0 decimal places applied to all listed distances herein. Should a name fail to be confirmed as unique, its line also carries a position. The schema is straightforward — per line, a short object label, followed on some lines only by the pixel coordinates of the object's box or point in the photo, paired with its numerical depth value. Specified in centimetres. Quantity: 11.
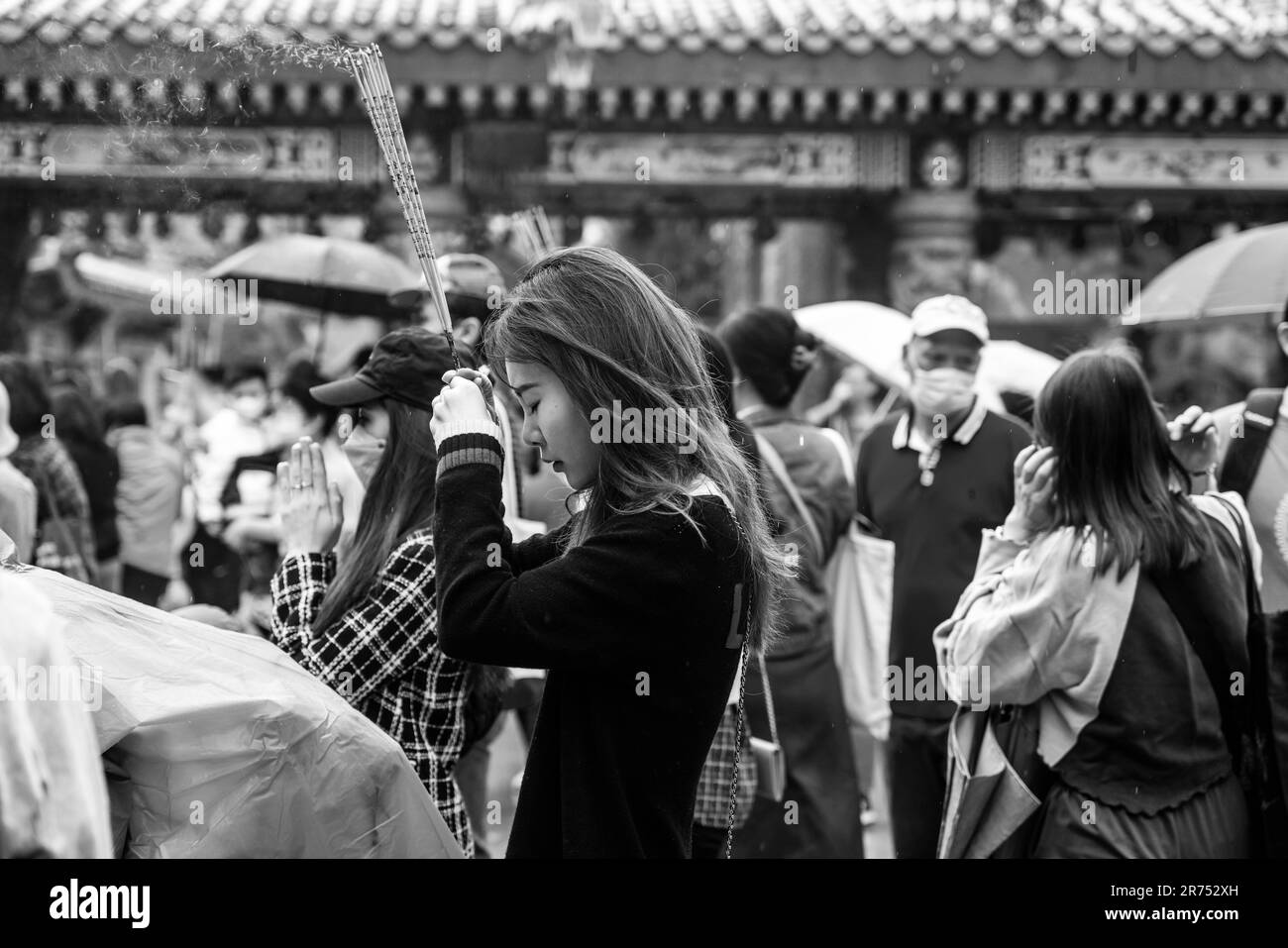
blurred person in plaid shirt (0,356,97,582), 473
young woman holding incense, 196
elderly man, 396
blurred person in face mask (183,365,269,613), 626
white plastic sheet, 208
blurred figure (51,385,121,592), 584
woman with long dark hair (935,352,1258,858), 271
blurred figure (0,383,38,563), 389
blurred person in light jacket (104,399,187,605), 642
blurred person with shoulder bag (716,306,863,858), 395
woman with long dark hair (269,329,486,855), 251
